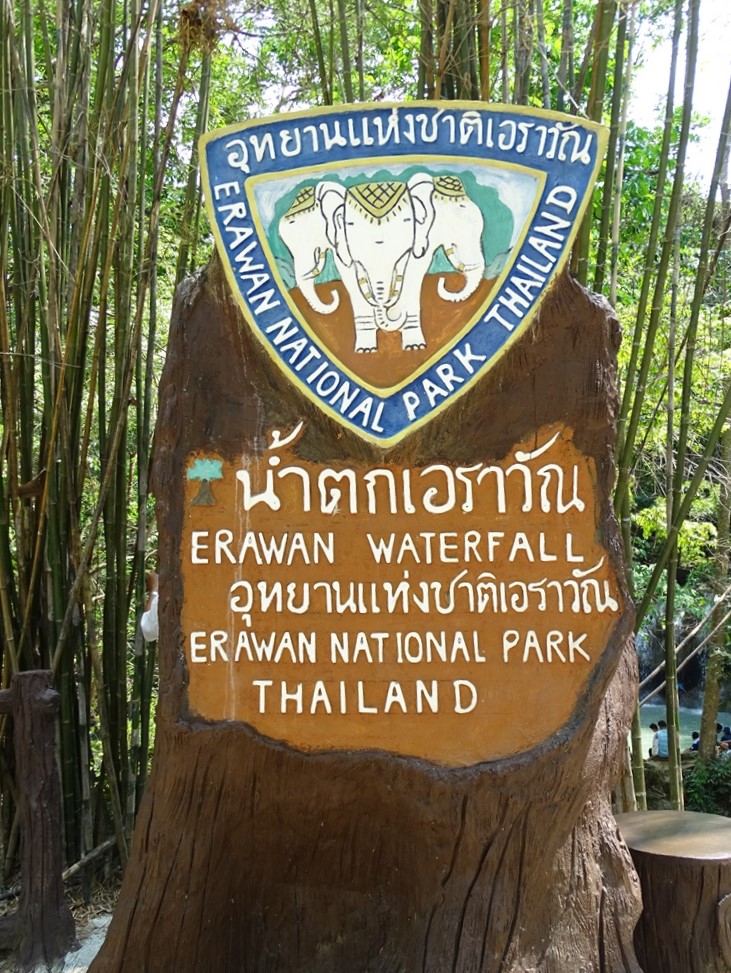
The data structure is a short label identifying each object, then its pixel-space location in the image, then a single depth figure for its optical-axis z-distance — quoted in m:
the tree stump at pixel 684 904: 3.07
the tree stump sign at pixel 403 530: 2.84
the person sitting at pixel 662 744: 9.05
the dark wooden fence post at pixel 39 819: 3.56
